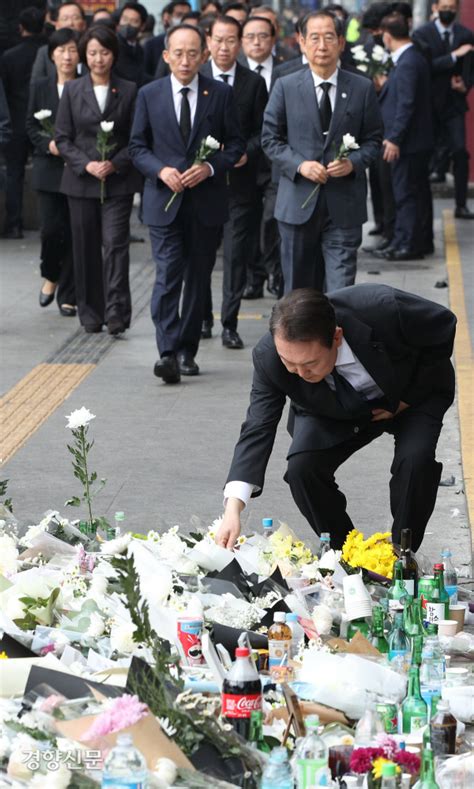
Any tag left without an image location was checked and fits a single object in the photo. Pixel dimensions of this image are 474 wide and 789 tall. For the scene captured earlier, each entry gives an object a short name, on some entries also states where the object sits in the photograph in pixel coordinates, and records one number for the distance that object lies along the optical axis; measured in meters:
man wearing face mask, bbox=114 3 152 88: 32.66
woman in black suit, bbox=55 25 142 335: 23.20
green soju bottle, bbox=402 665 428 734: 9.01
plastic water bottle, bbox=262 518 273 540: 12.14
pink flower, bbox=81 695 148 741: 8.00
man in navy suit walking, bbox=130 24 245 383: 20.80
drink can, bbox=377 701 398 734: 8.97
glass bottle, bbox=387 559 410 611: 10.74
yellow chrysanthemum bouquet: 11.71
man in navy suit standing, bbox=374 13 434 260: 29.89
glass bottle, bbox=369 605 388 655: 10.45
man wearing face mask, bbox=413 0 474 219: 35.44
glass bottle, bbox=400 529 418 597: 11.34
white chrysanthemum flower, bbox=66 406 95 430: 12.05
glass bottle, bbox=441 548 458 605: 11.59
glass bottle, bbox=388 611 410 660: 10.26
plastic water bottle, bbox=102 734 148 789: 7.43
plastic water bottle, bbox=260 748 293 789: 7.99
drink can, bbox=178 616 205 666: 9.77
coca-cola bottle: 8.48
